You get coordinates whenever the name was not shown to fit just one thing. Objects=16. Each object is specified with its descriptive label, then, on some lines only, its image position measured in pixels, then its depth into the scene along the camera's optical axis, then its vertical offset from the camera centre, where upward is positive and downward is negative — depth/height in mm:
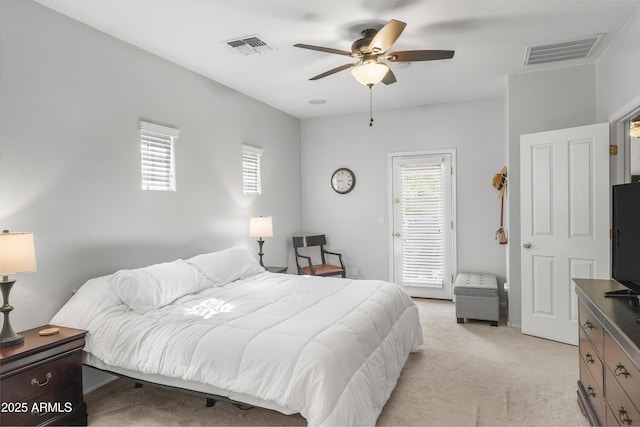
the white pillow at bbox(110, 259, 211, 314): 2824 -580
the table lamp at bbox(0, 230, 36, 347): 2168 -286
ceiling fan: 2833 +1144
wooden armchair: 5539 -820
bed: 2090 -793
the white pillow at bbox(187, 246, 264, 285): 3649 -550
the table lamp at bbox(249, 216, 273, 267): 4812 -225
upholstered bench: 4453 -1099
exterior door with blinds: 5613 -242
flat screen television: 2092 -181
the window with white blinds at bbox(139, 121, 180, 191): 3551 +512
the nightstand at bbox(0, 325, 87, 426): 2137 -986
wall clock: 6117 +432
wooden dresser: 1650 -759
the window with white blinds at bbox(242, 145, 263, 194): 4992 +517
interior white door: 3645 -166
